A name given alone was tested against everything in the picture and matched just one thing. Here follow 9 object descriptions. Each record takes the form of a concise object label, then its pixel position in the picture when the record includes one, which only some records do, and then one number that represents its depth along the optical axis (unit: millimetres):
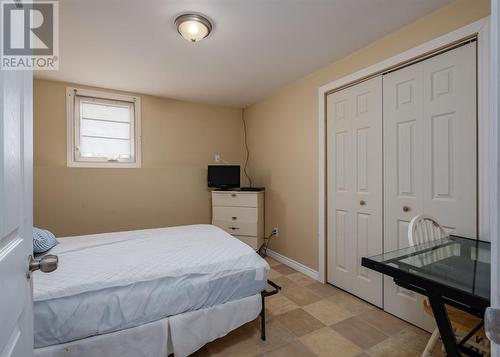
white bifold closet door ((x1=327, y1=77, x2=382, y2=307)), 2193
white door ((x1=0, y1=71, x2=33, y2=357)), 532
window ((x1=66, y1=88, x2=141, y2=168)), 3051
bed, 1272
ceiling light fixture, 1759
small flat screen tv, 3637
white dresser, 3416
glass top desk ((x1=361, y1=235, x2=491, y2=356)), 917
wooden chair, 1300
